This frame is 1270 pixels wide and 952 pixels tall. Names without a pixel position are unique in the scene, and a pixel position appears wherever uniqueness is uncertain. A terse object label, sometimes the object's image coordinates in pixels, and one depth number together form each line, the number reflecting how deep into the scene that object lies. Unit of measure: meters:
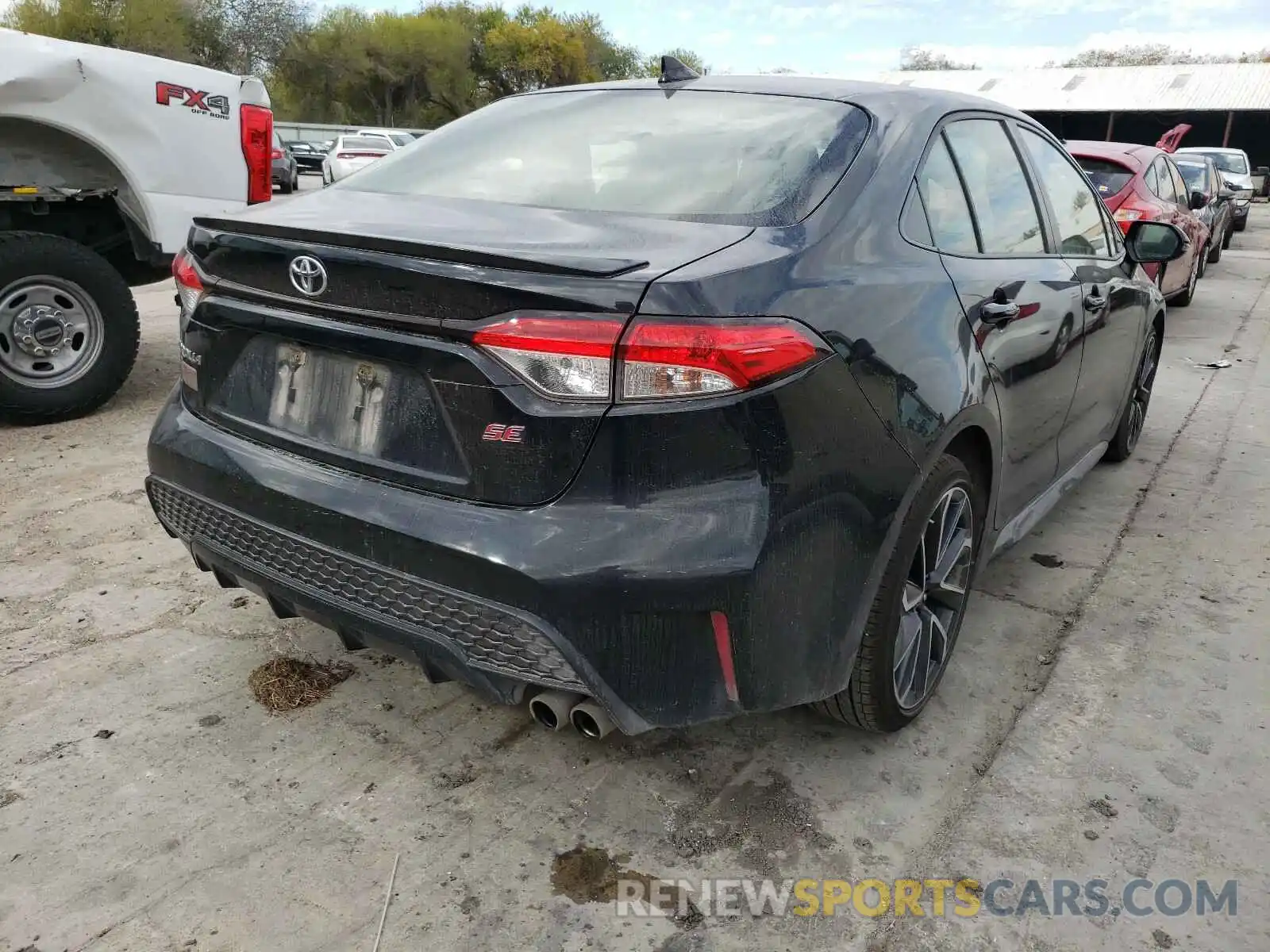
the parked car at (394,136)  26.40
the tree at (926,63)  69.38
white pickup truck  4.70
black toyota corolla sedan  1.87
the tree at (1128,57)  70.41
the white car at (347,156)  21.50
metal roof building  38.91
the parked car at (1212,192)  12.02
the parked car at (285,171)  22.11
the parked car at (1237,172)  17.12
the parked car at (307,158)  32.00
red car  8.20
